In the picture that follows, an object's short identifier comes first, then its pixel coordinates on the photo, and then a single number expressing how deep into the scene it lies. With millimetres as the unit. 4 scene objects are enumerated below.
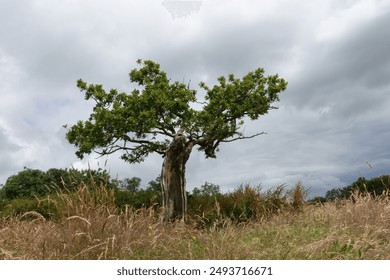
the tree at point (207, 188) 27212
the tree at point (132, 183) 28547
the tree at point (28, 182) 23359
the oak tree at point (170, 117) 15242
